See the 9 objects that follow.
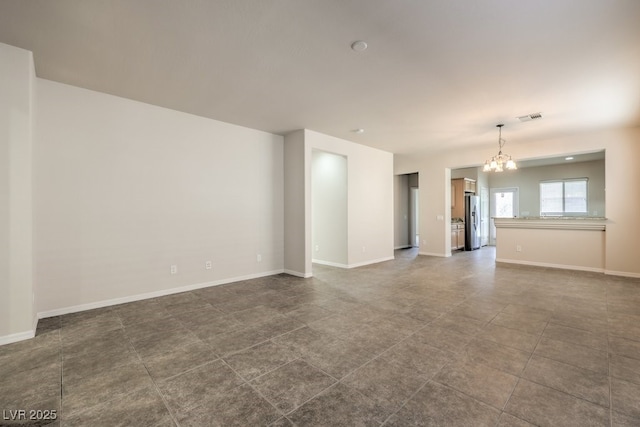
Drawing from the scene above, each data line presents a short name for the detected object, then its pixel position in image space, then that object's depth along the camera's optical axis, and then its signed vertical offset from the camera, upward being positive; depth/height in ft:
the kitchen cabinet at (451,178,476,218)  29.23 +1.93
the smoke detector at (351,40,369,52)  8.35 +5.02
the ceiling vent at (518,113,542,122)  14.56 +4.92
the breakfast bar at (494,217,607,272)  18.49 -2.27
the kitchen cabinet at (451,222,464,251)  28.03 -2.57
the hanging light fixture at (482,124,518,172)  16.76 +2.81
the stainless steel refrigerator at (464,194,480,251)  29.35 -1.21
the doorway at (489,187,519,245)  32.65 +0.86
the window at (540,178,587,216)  28.58 +1.30
